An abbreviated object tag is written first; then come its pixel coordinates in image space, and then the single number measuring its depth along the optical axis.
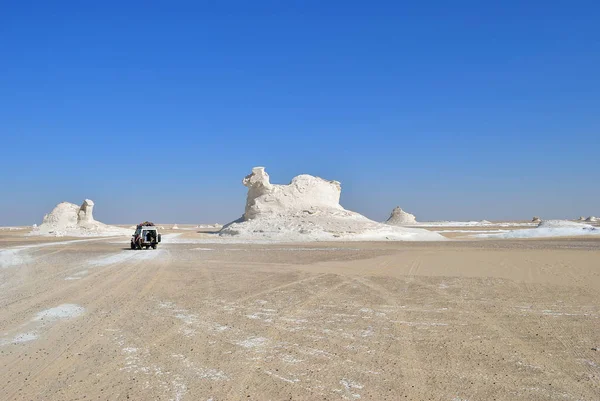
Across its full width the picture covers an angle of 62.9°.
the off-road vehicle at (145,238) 29.62
